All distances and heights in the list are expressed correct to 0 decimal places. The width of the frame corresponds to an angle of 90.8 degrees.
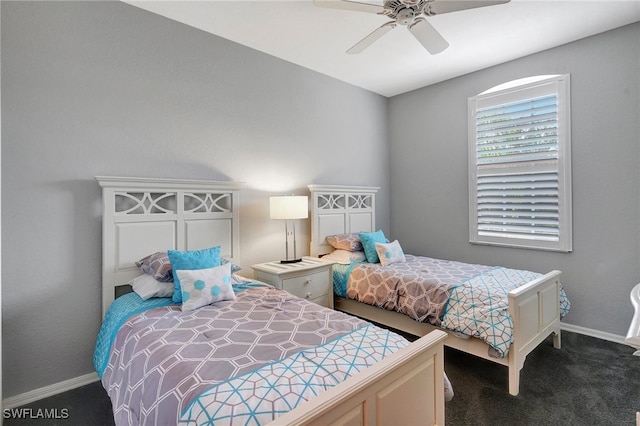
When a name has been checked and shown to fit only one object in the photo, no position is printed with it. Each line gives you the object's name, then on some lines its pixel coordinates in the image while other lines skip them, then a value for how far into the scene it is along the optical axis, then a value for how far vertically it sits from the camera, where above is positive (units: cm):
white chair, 72 -29
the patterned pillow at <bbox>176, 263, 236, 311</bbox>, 192 -46
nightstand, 273 -57
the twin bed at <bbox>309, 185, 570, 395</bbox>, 209 -67
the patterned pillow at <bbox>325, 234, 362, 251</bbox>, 341 -30
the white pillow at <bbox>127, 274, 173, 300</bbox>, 204 -49
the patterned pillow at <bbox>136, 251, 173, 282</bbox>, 210 -35
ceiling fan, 189 +129
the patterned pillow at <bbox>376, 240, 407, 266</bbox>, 318 -40
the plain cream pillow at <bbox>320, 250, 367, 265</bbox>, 330 -45
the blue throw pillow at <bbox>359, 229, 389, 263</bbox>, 328 -32
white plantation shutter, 315 +54
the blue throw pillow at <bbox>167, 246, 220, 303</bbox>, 200 -32
